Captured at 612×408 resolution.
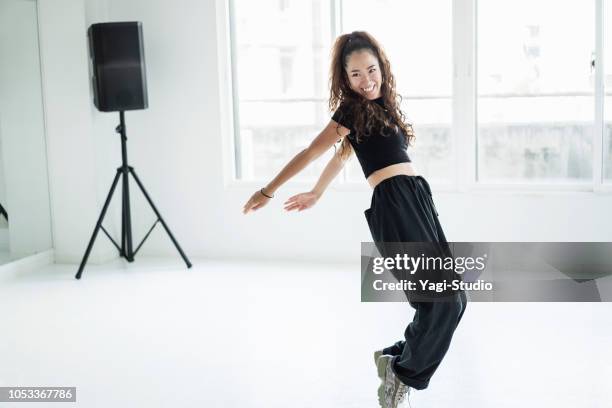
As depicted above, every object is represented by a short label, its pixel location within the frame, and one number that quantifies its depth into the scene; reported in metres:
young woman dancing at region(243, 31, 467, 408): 2.77
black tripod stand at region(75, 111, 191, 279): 5.49
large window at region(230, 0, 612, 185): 5.26
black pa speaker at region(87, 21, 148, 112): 5.41
